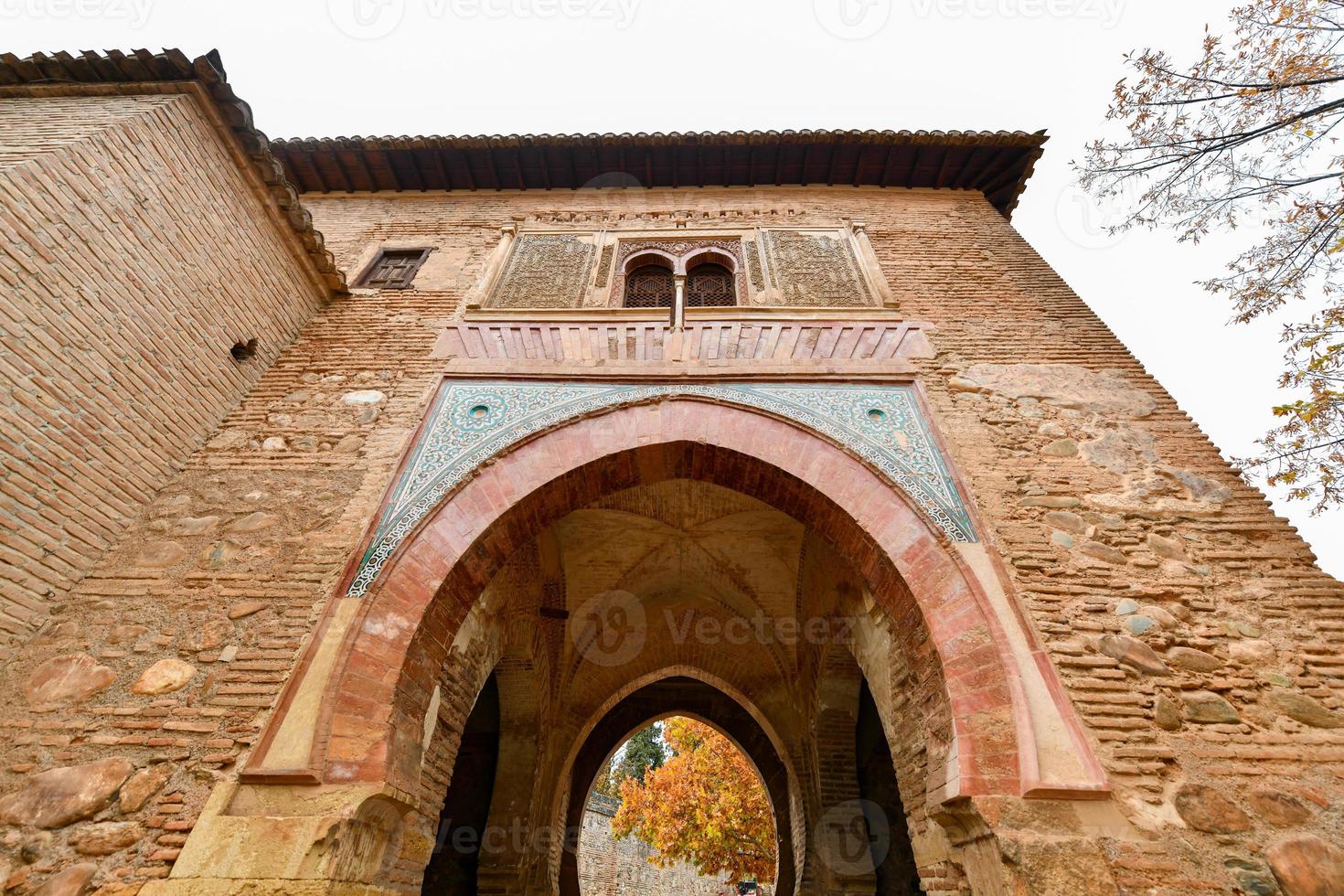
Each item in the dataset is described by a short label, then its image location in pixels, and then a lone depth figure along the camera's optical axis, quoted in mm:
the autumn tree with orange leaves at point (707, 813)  12281
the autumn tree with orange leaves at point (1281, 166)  3910
